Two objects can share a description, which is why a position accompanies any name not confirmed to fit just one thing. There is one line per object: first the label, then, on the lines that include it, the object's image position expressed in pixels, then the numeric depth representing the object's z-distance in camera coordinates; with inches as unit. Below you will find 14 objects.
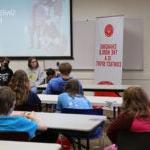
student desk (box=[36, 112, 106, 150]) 120.9
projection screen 339.9
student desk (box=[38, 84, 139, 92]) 249.9
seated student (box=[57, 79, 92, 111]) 164.2
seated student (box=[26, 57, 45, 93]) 294.7
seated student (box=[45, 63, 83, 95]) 216.6
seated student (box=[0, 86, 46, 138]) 105.3
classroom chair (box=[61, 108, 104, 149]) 151.6
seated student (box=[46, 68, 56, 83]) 295.9
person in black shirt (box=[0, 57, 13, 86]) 299.9
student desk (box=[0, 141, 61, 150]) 94.2
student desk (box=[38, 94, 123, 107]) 182.2
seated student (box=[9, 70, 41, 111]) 157.0
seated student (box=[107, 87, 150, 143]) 106.5
